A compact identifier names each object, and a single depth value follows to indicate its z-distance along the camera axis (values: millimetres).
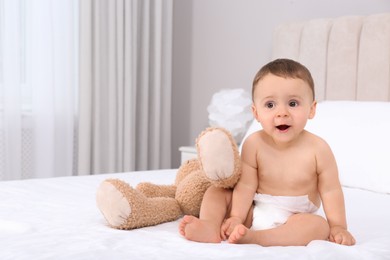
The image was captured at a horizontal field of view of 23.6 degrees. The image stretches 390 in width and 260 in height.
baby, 1830
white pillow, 2458
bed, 1738
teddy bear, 1864
